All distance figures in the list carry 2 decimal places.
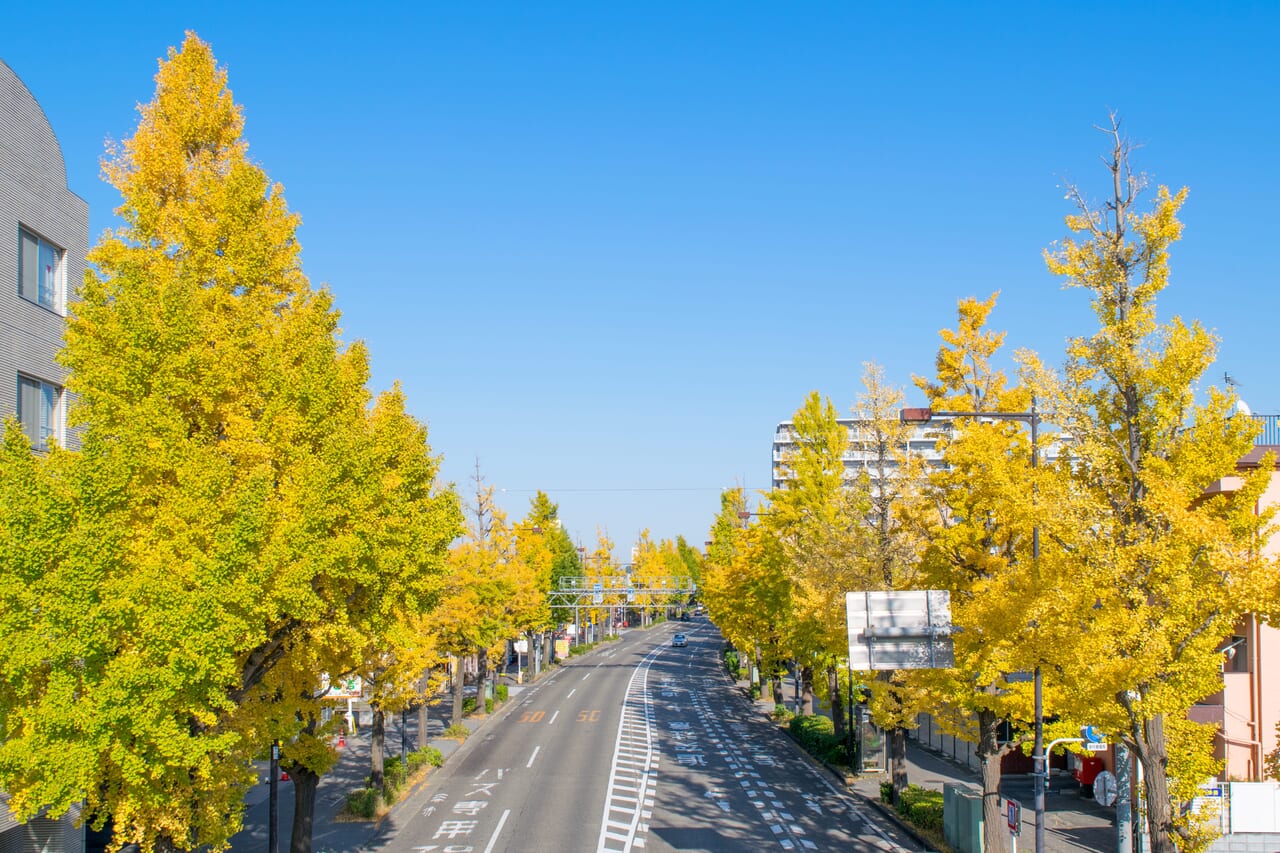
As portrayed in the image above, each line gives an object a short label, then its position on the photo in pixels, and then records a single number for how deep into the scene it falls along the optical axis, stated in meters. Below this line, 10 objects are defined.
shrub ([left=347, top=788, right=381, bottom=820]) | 29.59
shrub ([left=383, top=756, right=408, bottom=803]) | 31.56
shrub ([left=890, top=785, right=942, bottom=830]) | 27.02
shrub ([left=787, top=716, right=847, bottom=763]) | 38.40
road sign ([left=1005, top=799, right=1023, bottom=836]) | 19.89
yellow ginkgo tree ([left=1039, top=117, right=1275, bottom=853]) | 14.73
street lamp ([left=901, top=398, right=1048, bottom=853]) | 19.08
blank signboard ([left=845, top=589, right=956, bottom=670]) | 23.50
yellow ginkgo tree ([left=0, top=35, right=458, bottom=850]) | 12.99
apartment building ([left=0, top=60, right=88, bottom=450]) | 21.98
